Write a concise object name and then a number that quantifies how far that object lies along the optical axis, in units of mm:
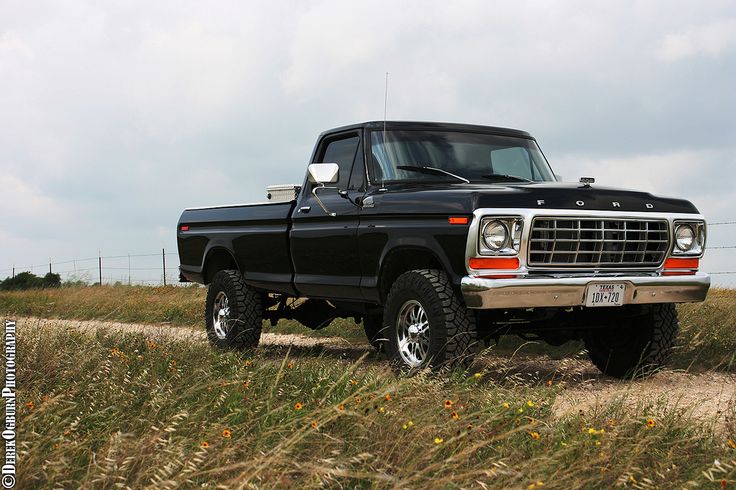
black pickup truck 6699
